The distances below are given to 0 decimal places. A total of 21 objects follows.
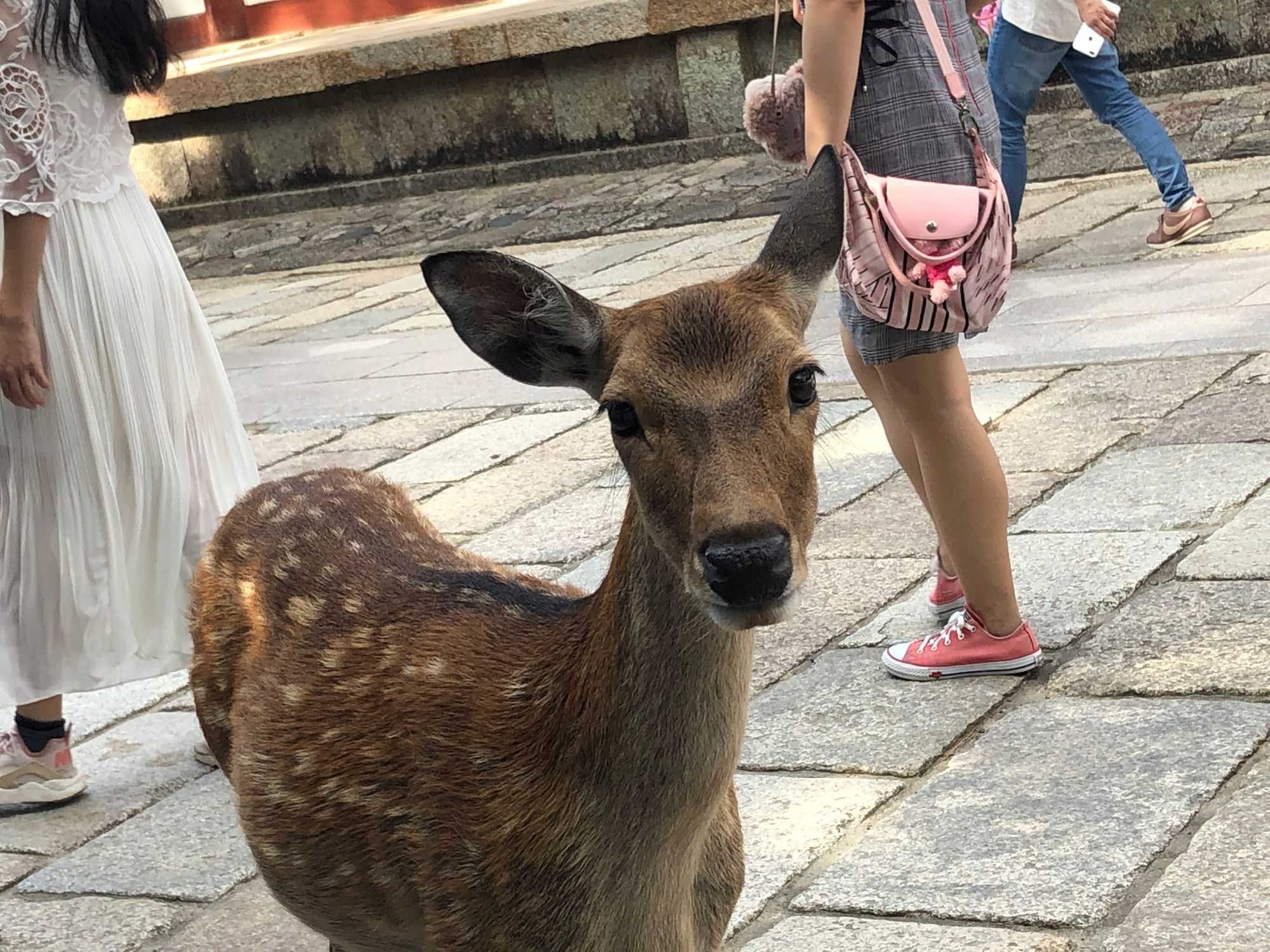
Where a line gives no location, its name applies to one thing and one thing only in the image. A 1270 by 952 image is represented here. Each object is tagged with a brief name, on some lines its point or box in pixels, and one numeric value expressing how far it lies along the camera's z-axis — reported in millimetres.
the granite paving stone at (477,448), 6902
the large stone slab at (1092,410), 5777
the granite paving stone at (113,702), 5027
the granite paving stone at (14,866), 4082
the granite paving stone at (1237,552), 4445
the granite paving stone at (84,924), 3699
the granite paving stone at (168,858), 3910
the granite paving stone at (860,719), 3893
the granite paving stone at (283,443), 7582
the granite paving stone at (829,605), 4555
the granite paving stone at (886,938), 3002
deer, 2525
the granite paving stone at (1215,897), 2893
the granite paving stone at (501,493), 6195
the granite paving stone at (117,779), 4324
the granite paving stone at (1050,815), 3180
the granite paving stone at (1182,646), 3906
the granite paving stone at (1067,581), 4445
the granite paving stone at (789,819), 3414
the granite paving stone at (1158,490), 4973
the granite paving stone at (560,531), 5660
